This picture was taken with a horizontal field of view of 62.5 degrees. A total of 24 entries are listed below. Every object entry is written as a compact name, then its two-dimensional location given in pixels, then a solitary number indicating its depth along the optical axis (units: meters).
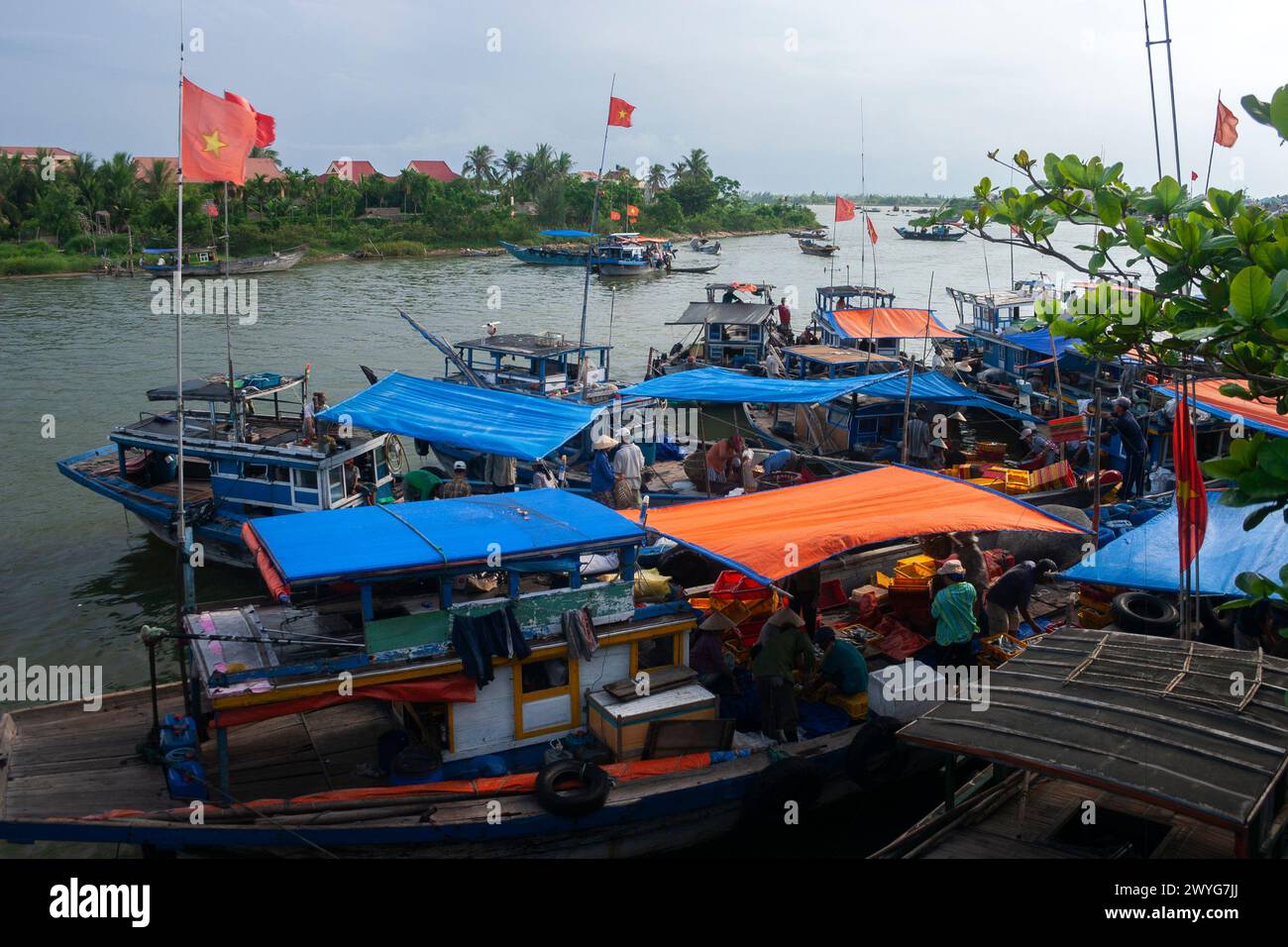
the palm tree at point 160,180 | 59.00
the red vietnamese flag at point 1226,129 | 15.38
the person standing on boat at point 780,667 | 7.78
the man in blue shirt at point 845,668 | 8.38
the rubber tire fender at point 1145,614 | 8.65
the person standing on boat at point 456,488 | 11.95
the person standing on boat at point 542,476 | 12.64
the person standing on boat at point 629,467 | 12.76
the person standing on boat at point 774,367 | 21.36
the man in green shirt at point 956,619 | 8.26
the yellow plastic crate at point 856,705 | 8.38
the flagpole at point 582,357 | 16.98
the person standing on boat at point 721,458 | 13.29
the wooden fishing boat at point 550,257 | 58.57
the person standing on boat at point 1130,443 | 13.67
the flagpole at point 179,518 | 7.77
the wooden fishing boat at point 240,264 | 43.88
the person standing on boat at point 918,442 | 15.23
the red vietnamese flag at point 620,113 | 15.77
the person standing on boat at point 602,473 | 12.91
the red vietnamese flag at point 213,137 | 9.05
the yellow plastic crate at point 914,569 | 9.59
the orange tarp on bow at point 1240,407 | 11.91
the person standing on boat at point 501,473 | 13.52
